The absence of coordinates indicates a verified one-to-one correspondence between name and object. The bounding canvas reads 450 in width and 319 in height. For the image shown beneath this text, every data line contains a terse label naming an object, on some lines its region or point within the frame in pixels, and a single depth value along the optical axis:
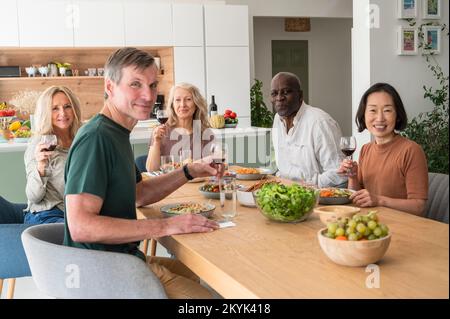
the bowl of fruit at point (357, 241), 1.35
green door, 9.63
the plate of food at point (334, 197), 2.14
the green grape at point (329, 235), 1.42
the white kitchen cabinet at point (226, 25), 6.92
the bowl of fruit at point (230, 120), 5.13
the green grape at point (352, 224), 1.38
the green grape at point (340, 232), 1.40
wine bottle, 5.73
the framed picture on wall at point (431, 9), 5.48
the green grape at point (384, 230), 1.39
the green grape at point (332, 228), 1.42
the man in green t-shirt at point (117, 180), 1.65
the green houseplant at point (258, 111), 7.59
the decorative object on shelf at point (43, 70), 6.57
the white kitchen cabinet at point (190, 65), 6.83
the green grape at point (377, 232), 1.38
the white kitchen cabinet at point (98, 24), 6.36
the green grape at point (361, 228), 1.37
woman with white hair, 3.80
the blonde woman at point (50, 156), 2.70
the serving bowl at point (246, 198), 2.21
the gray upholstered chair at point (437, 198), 2.21
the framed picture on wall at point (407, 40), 5.40
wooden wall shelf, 6.67
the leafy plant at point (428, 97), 4.71
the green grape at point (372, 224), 1.38
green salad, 1.86
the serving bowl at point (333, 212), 1.77
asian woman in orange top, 2.28
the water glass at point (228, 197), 2.00
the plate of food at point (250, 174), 2.89
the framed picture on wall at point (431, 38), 5.50
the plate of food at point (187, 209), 2.02
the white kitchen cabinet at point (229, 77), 6.98
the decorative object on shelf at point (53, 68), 6.71
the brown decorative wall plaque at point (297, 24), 9.57
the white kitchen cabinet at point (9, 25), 6.05
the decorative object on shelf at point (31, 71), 6.54
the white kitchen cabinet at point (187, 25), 6.77
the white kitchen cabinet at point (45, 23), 6.15
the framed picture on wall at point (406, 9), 5.38
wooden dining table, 1.27
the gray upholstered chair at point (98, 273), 1.60
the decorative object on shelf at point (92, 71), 6.93
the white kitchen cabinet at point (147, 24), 6.59
